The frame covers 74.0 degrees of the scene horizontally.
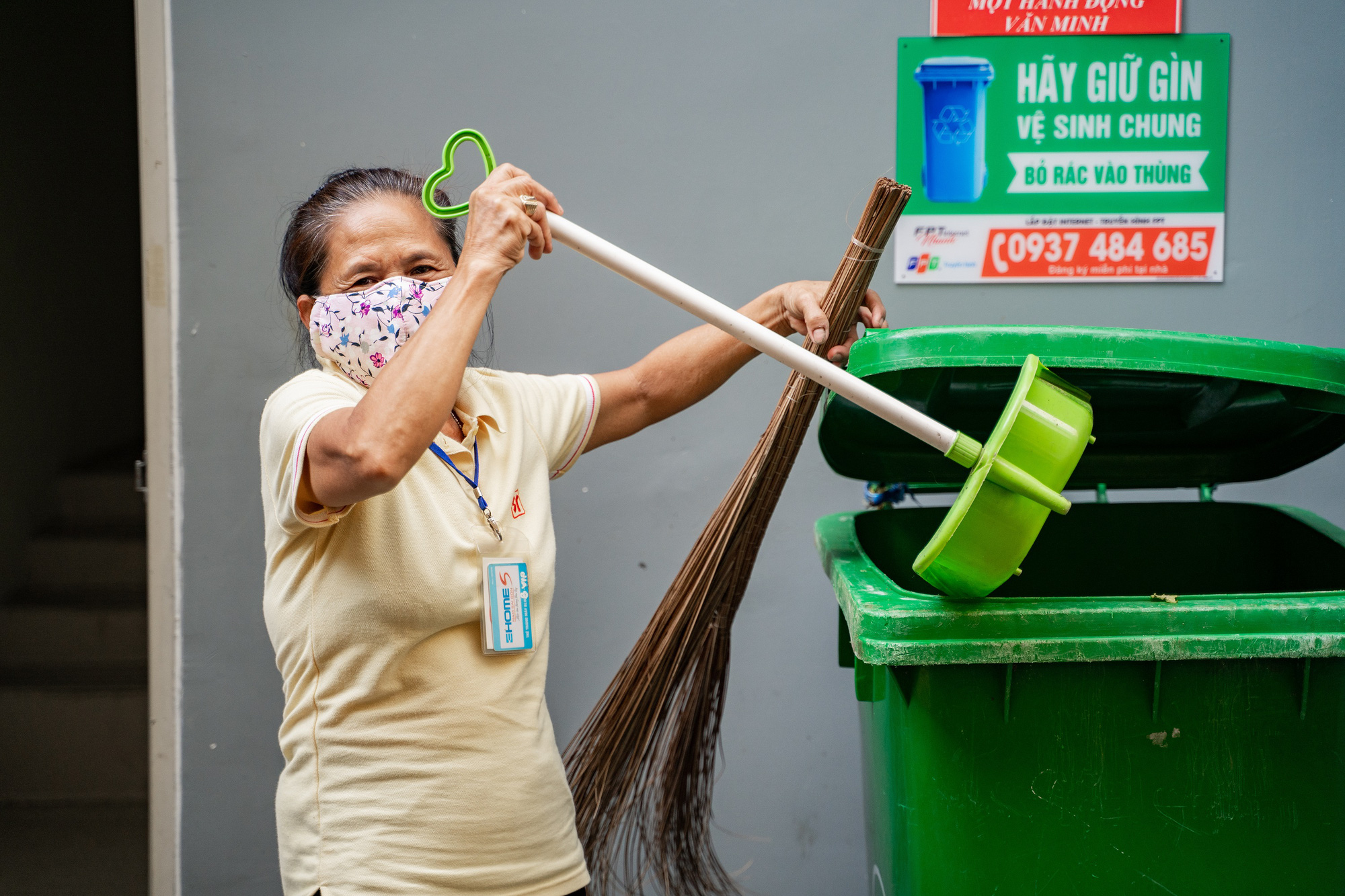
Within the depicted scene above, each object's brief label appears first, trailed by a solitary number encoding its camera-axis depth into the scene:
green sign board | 2.23
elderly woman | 1.27
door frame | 2.28
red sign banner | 2.21
